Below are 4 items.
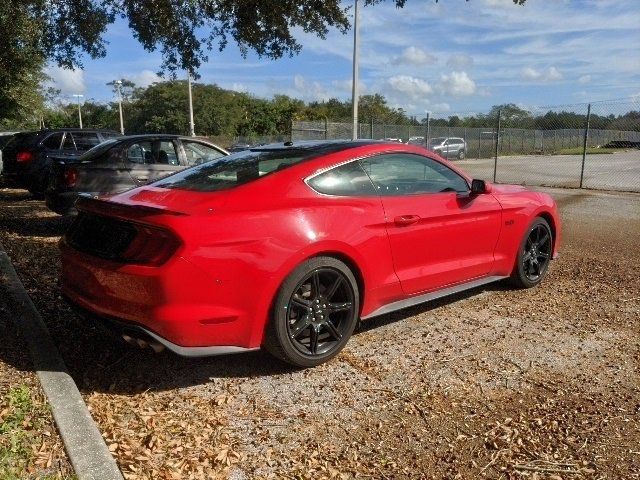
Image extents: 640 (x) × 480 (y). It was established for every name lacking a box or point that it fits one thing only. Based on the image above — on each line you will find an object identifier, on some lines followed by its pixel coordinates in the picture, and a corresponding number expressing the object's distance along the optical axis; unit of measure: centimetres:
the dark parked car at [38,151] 1292
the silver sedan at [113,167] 835
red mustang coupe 332
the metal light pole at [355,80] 2012
